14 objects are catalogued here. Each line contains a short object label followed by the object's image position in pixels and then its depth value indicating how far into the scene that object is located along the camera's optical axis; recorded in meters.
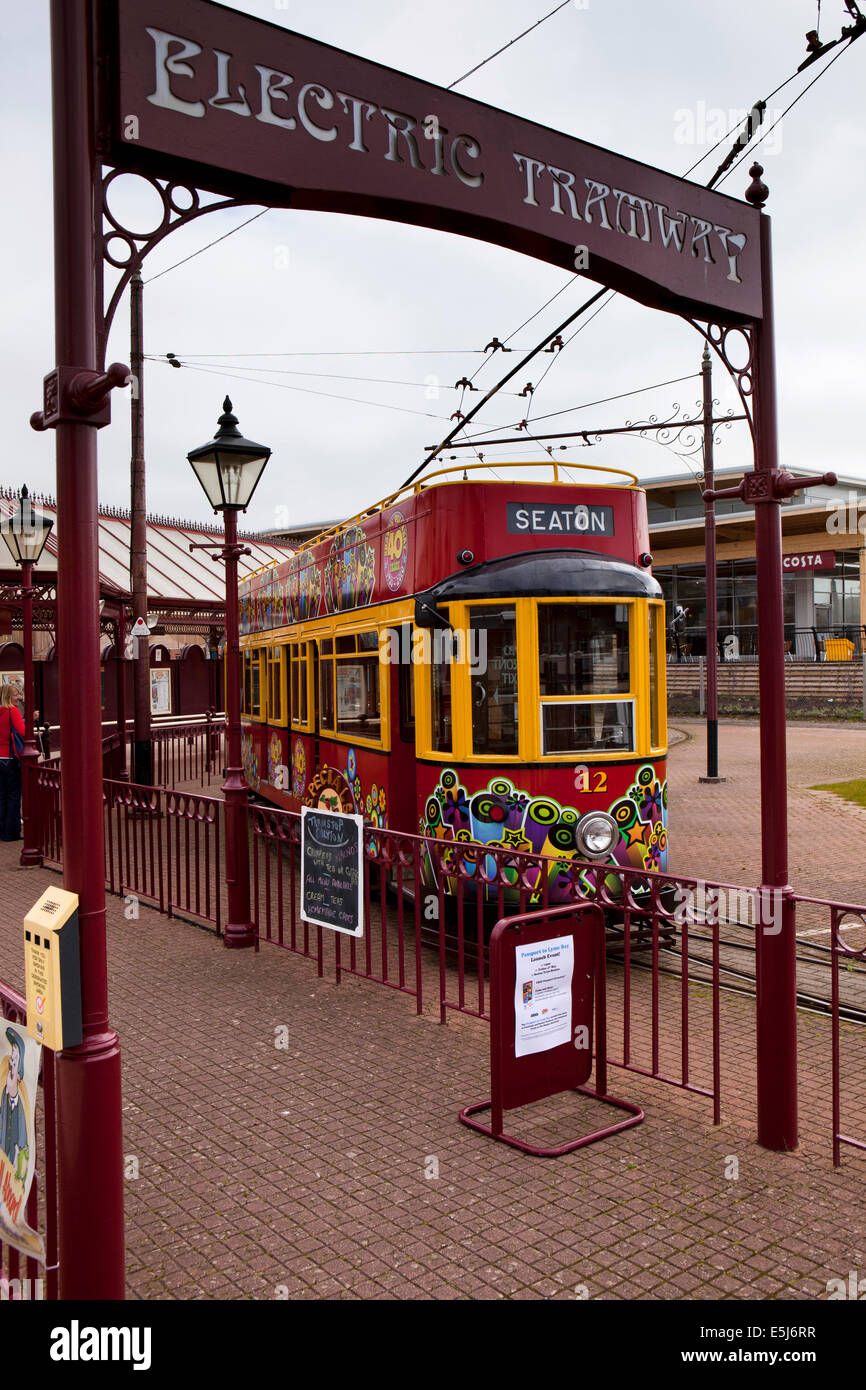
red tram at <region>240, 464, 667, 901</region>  7.15
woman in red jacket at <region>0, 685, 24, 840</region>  12.73
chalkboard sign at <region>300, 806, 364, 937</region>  6.64
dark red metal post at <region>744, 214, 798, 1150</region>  4.50
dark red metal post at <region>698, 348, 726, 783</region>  16.91
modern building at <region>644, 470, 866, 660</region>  38.97
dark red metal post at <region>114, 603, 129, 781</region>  16.17
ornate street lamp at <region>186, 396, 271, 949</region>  8.04
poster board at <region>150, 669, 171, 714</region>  26.15
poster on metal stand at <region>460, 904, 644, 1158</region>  4.63
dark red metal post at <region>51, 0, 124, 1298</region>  2.97
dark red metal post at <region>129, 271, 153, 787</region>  14.66
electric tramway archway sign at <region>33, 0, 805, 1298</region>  3.04
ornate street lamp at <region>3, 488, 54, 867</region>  11.59
